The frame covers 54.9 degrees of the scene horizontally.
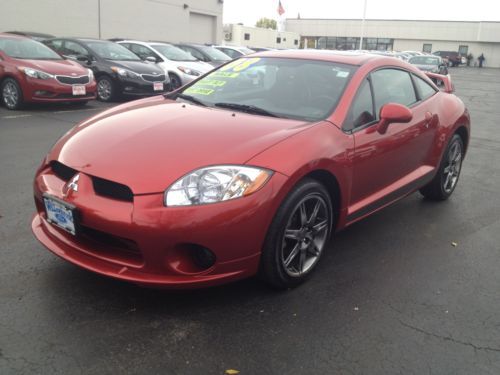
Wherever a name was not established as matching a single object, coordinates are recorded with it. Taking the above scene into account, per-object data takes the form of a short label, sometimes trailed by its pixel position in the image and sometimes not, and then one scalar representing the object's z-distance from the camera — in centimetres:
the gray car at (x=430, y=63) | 2480
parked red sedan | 895
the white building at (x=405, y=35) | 6575
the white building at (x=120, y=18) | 1880
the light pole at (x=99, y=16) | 2152
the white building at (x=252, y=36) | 5372
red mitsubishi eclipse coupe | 254
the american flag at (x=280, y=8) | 4337
